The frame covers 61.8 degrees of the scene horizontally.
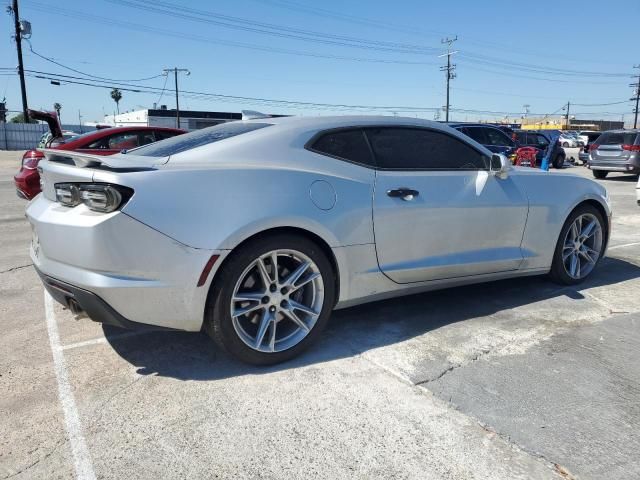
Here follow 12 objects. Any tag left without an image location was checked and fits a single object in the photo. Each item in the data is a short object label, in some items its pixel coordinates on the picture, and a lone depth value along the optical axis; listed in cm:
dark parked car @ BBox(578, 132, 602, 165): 2232
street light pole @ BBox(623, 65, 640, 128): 8431
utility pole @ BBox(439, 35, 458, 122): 6338
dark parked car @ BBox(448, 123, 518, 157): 1619
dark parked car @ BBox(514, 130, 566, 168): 2063
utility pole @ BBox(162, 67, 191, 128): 6362
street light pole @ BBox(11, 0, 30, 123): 3353
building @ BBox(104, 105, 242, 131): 6906
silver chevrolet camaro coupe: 280
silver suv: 1630
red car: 833
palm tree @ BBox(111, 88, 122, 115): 10222
